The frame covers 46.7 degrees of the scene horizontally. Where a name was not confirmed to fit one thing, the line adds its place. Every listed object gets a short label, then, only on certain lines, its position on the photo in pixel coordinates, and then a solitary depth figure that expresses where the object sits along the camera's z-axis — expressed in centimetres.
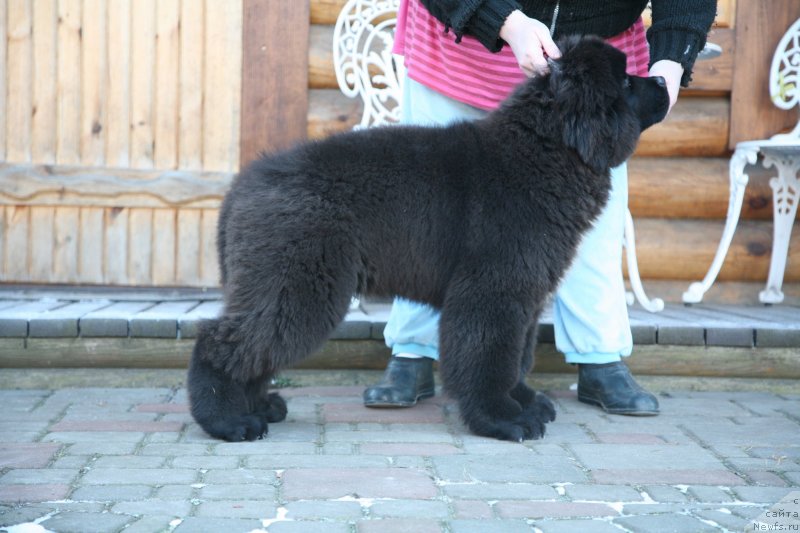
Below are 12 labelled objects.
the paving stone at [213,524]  215
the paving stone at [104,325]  387
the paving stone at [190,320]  389
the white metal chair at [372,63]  448
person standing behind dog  329
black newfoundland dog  291
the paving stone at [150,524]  213
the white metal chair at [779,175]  456
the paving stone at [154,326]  388
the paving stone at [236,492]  239
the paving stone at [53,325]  385
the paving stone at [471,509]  228
